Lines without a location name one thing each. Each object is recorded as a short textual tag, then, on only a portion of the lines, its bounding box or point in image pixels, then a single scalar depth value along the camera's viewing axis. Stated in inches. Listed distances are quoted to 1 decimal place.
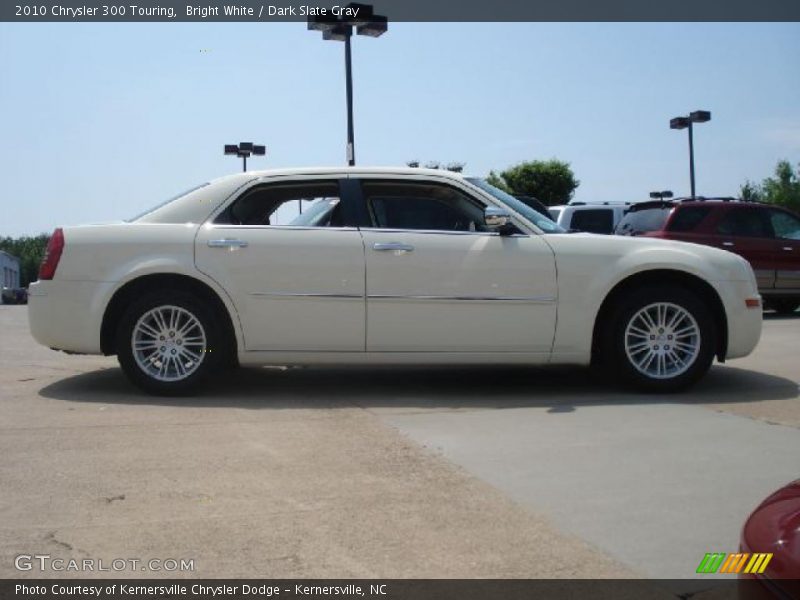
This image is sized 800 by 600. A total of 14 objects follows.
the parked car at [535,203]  404.8
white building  2735.0
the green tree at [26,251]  3435.0
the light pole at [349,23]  535.2
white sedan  239.6
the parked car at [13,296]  2024.0
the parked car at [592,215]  607.5
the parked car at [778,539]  73.6
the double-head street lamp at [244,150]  853.2
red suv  494.6
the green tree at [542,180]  1551.4
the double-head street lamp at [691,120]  936.9
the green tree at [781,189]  2289.1
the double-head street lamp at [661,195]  621.3
